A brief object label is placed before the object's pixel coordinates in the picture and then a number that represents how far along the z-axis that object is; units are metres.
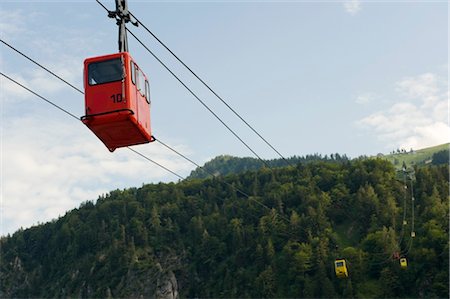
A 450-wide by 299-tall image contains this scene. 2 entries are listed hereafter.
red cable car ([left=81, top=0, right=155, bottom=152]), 27.02
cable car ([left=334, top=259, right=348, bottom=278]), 108.31
